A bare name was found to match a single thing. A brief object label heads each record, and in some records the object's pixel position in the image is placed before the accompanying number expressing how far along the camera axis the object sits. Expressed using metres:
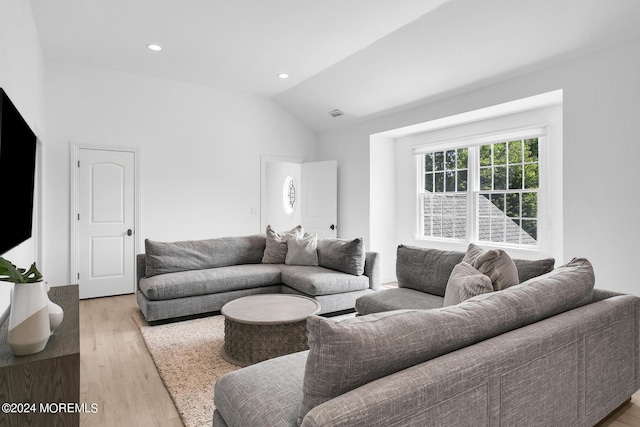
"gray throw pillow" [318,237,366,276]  4.06
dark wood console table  1.41
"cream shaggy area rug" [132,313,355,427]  2.17
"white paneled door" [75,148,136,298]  4.75
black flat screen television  1.79
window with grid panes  4.23
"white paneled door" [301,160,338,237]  6.11
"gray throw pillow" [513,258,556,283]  2.46
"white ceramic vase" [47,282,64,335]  1.75
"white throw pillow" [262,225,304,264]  4.57
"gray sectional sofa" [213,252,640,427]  1.11
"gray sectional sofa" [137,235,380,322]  3.67
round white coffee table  2.72
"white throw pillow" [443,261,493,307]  1.95
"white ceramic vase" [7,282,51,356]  1.50
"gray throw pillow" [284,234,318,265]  4.39
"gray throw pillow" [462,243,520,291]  2.08
